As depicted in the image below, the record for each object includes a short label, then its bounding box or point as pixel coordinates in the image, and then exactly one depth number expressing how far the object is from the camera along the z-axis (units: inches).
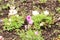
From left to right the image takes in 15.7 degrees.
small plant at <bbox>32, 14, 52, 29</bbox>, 118.9
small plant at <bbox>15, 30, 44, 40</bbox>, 106.5
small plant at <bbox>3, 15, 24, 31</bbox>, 117.9
